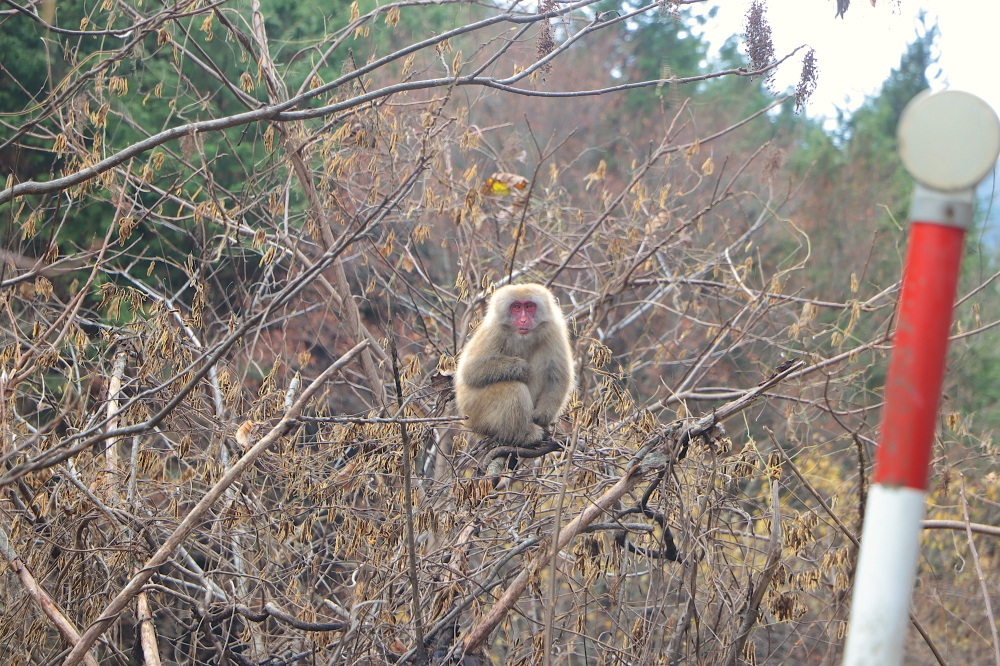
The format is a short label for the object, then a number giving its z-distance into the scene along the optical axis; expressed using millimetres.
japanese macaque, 6176
